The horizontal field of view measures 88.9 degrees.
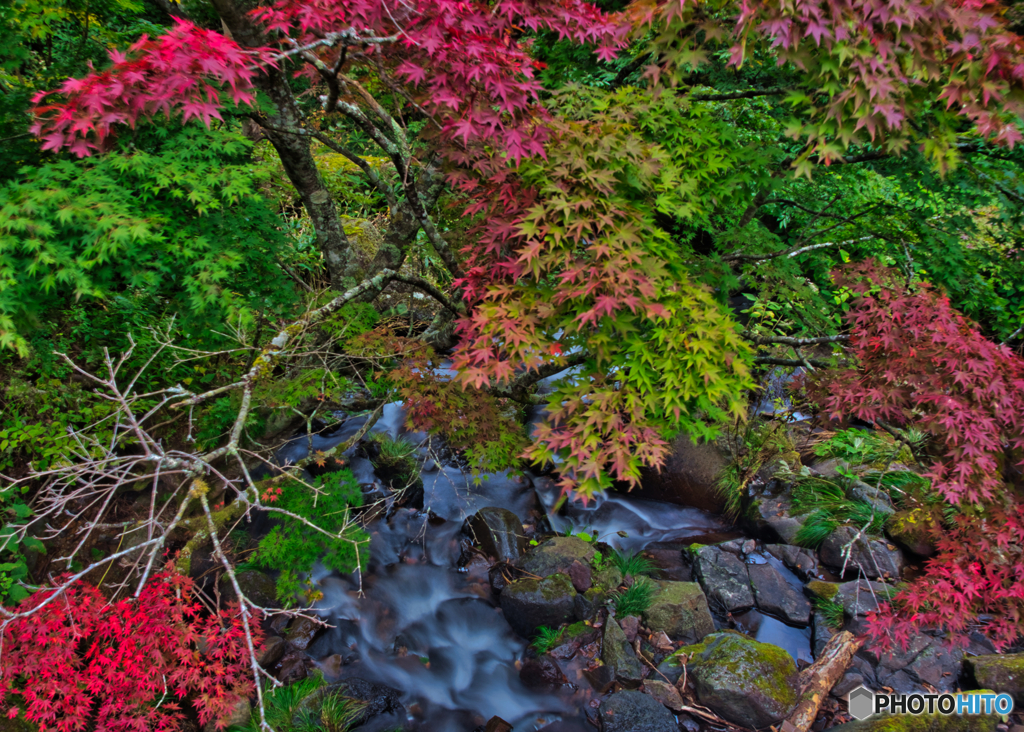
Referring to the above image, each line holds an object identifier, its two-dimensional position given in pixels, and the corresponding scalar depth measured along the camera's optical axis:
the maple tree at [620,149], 2.30
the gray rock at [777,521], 5.51
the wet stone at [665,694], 3.96
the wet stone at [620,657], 4.16
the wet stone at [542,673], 4.30
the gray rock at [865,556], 4.95
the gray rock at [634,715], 3.77
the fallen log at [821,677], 3.74
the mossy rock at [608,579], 4.92
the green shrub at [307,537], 4.31
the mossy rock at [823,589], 4.76
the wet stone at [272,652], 4.18
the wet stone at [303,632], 4.48
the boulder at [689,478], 6.06
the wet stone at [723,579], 4.91
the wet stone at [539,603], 4.62
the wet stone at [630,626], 4.51
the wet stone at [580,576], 4.89
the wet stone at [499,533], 5.30
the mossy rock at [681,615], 4.53
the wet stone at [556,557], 5.03
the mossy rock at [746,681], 3.78
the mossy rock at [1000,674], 3.84
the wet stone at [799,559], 5.14
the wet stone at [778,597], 4.76
